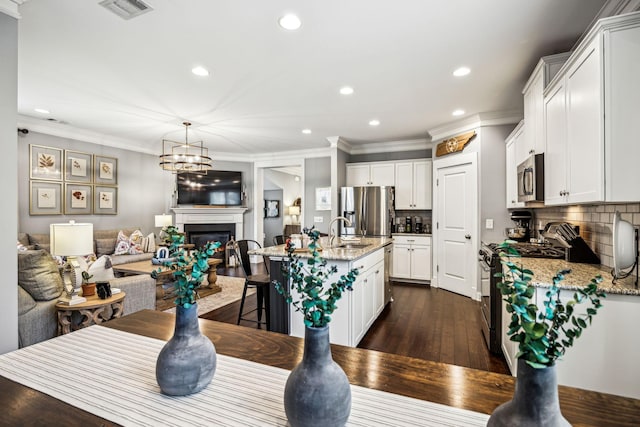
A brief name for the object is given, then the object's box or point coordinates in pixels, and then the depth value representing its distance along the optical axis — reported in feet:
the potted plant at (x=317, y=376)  2.11
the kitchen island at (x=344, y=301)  8.69
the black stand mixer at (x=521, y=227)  12.01
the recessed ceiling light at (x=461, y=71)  9.73
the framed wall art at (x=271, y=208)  32.73
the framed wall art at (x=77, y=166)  16.74
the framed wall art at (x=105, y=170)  18.03
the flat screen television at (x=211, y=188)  21.93
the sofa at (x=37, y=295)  7.61
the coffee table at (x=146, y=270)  13.53
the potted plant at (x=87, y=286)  8.80
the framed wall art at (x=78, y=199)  16.72
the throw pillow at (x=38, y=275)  7.73
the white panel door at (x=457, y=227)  14.61
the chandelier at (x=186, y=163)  15.16
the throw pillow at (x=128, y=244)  17.75
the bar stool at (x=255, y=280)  10.00
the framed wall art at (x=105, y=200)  18.02
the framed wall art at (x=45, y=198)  15.37
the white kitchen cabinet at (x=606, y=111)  5.17
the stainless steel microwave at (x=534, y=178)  8.46
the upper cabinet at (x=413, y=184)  18.29
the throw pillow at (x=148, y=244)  18.95
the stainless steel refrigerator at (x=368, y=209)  18.13
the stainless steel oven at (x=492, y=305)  8.50
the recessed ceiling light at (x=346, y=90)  11.22
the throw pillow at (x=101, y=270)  9.73
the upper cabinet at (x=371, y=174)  19.11
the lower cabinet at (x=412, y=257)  17.54
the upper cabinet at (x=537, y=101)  8.14
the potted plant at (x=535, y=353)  1.69
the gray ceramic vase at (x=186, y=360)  2.58
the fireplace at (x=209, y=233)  22.75
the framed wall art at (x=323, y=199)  20.70
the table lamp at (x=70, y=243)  8.06
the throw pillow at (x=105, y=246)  17.38
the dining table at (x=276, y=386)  2.37
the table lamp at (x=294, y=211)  34.12
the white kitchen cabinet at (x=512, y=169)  11.34
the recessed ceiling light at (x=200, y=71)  9.71
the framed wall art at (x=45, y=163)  15.39
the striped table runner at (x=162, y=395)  2.34
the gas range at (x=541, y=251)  8.19
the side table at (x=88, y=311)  8.11
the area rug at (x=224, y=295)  13.15
